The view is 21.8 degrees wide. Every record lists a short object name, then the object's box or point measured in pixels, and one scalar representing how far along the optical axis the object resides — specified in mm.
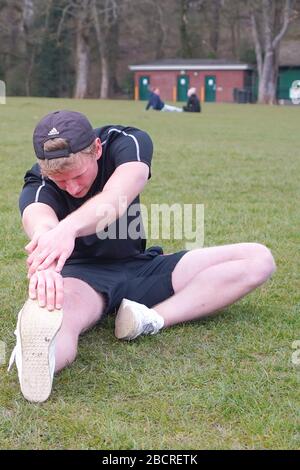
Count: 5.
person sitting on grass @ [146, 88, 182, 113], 31548
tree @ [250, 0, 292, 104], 41281
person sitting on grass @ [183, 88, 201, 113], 30078
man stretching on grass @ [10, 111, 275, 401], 2955
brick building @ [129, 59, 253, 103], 49750
